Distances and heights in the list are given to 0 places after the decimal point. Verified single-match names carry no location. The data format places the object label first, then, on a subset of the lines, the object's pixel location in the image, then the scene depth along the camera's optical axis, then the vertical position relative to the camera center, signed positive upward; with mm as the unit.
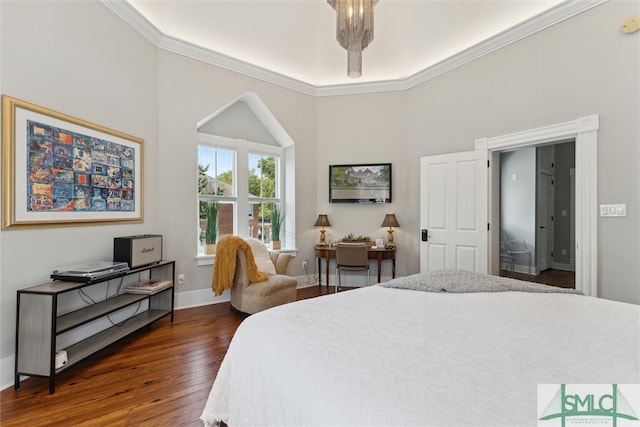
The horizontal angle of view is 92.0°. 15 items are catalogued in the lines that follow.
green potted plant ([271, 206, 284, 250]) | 4562 -219
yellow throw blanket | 3326 -543
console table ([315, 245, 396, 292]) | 4262 -602
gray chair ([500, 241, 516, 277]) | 5328 -809
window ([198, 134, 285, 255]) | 4035 +390
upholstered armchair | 3264 -845
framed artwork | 2035 +324
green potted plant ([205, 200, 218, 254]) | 3867 -227
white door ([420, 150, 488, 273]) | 3604 +20
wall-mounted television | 4586 +443
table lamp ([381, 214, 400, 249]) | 4398 -150
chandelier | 1958 +1199
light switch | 2572 +26
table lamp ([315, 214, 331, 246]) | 4633 -160
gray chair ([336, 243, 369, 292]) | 4059 -575
